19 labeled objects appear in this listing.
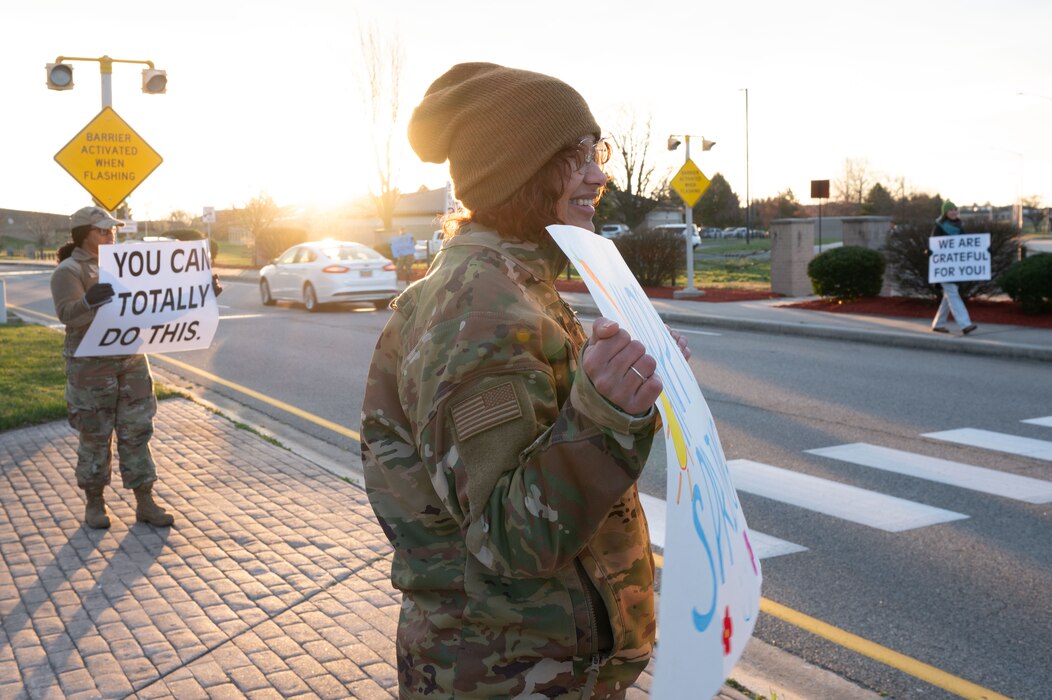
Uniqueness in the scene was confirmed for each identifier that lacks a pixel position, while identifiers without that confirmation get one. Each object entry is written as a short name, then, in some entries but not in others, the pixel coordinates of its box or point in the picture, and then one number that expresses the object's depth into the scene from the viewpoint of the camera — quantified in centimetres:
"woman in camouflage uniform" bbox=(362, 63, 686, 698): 154
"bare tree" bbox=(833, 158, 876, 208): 8344
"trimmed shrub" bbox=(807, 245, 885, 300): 1969
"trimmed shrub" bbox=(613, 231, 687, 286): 2566
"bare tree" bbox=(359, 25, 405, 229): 3800
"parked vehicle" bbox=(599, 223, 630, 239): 6394
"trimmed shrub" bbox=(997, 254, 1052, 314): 1589
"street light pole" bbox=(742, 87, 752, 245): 7962
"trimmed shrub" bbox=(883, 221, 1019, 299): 1745
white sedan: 2189
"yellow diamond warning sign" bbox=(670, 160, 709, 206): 2209
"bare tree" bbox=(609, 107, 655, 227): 6762
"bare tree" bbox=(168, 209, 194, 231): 8556
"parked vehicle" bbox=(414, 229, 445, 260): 3814
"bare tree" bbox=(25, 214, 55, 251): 9587
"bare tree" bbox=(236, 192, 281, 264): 5766
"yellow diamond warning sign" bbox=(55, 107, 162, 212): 1167
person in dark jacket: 1467
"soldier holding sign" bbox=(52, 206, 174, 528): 612
